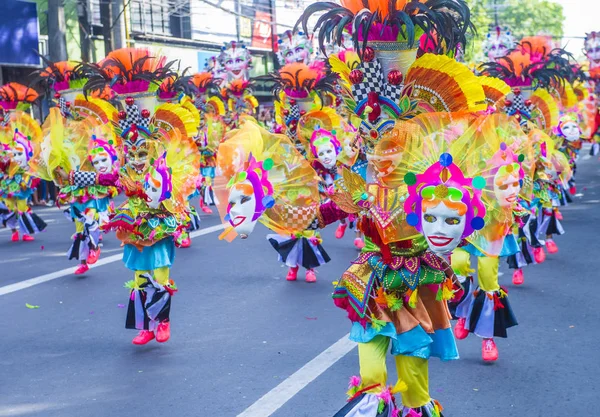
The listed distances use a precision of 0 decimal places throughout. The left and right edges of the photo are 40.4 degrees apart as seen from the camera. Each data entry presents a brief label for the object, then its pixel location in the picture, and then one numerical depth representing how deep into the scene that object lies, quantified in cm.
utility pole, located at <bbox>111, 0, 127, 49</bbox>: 2043
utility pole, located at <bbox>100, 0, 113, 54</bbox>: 2072
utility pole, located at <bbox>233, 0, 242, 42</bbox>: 3018
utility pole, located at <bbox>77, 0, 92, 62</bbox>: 2200
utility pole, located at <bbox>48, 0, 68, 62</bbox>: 1694
